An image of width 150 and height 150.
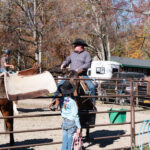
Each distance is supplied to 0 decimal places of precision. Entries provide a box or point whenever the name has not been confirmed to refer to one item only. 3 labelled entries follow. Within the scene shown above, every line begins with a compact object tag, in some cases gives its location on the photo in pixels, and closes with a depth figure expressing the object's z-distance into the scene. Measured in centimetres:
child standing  731
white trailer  3536
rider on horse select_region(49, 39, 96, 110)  975
